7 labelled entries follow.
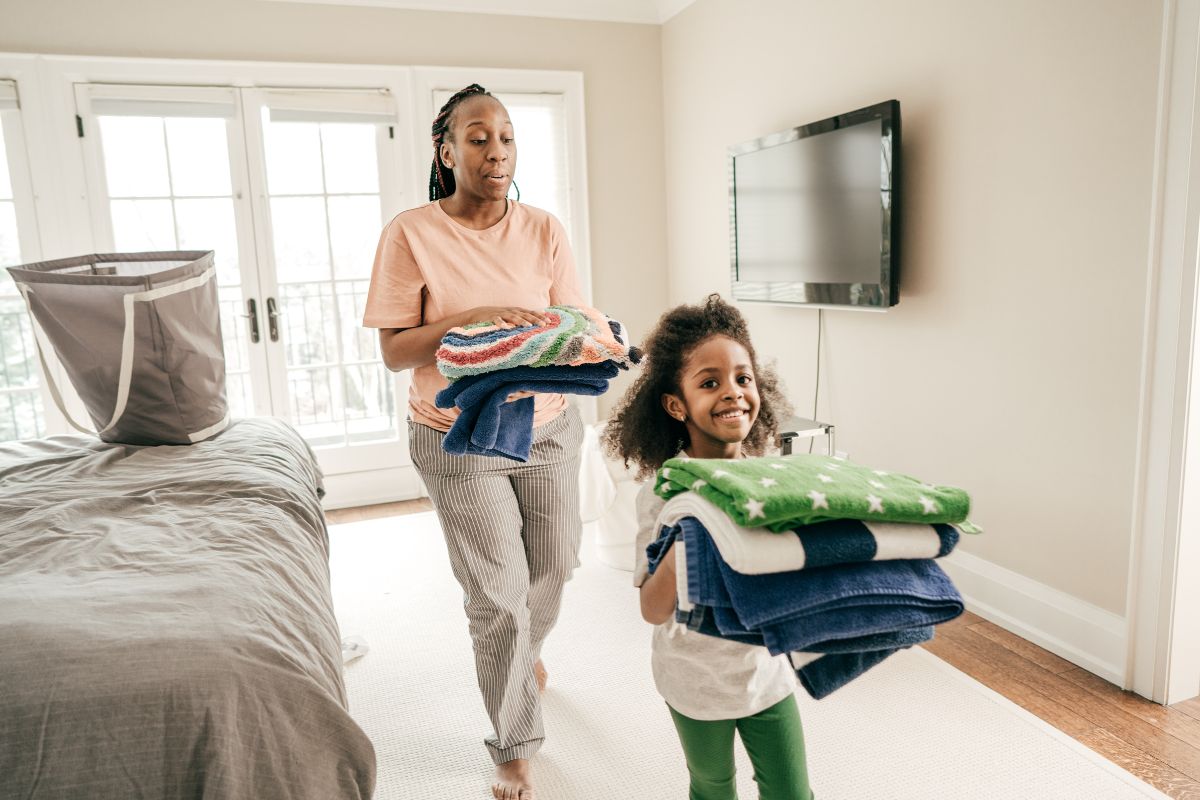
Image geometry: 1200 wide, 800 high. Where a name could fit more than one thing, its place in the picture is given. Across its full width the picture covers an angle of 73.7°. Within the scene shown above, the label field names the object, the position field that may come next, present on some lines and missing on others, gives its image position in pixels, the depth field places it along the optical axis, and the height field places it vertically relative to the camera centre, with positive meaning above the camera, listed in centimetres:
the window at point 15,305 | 338 -3
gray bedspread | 91 -45
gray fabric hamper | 179 -11
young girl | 112 -52
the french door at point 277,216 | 356 +34
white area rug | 169 -108
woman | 158 -15
